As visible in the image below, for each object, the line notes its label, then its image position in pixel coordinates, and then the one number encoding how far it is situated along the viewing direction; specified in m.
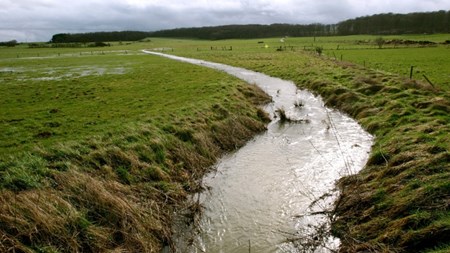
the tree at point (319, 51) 70.19
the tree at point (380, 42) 86.04
